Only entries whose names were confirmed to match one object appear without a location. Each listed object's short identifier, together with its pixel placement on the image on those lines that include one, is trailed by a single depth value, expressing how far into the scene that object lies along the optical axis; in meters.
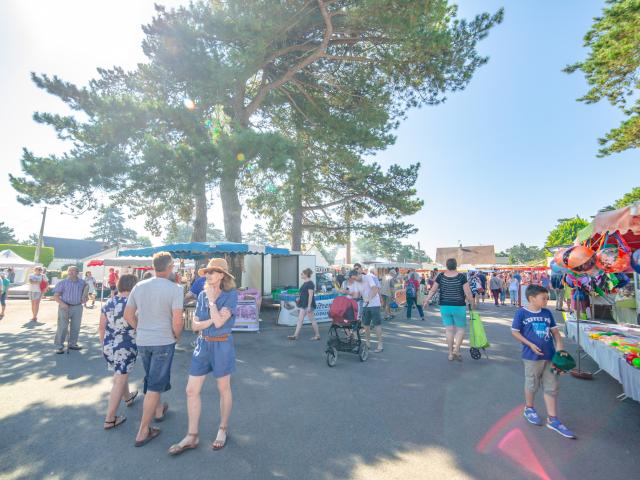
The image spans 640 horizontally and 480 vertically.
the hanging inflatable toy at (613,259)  4.78
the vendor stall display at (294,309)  10.56
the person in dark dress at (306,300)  8.26
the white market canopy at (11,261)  20.20
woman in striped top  6.00
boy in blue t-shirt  3.46
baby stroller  6.01
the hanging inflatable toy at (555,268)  6.20
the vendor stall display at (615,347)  3.69
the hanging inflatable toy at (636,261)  4.65
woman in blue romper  3.01
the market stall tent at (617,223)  4.09
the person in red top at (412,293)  11.96
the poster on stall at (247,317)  9.37
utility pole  29.79
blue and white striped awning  10.11
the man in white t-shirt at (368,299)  6.89
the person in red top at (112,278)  16.58
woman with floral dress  3.50
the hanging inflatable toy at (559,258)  5.57
